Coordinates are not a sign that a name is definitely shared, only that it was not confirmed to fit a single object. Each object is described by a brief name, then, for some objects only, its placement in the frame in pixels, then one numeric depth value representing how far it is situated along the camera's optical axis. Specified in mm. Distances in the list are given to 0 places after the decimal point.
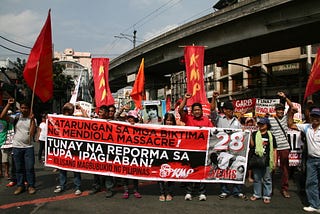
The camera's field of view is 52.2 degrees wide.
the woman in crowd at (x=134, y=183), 5762
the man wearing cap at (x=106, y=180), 5867
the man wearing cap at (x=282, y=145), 6062
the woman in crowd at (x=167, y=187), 5657
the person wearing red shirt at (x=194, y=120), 5701
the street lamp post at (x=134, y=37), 41947
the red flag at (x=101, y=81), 12305
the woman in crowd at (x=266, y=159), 5664
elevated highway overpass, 13758
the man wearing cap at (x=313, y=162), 5145
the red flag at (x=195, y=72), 9125
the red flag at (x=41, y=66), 6176
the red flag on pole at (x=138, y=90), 12219
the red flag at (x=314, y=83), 6621
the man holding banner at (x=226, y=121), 5887
